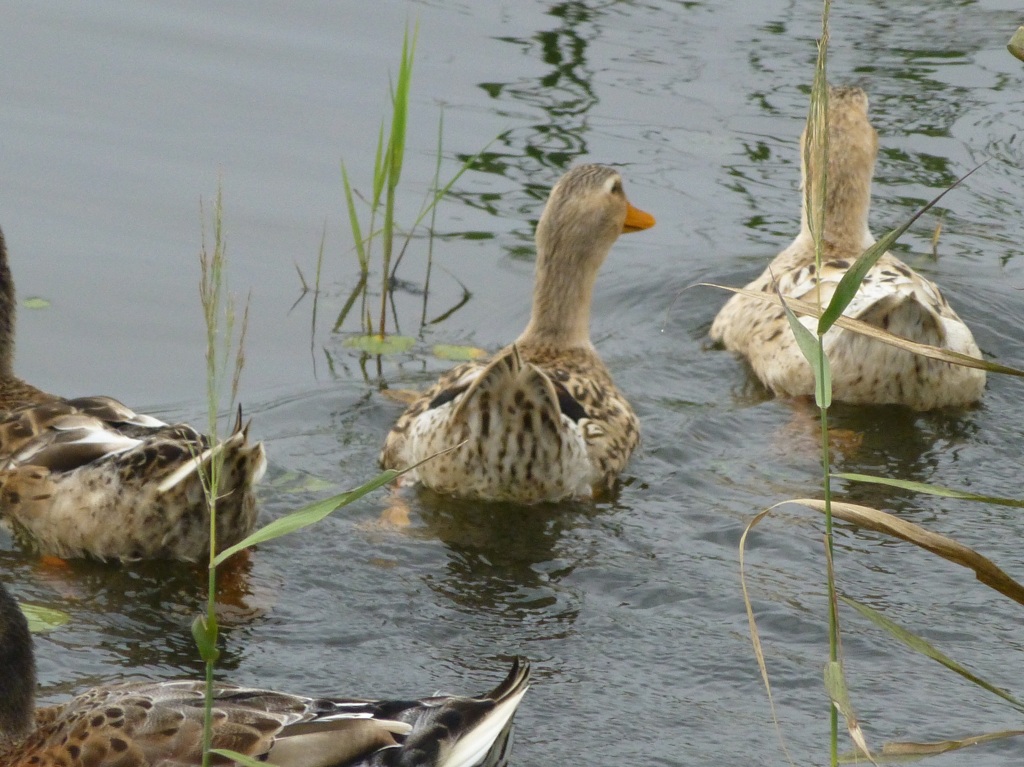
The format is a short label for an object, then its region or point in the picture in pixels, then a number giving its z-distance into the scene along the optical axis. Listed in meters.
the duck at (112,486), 11.71
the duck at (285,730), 7.70
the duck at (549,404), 12.89
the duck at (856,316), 14.90
